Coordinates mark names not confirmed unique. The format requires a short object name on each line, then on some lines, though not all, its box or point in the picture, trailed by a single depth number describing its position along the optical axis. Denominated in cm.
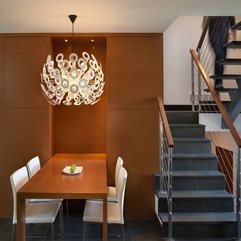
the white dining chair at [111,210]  279
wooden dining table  242
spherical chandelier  303
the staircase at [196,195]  318
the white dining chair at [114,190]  320
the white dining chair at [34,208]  279
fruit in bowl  304
